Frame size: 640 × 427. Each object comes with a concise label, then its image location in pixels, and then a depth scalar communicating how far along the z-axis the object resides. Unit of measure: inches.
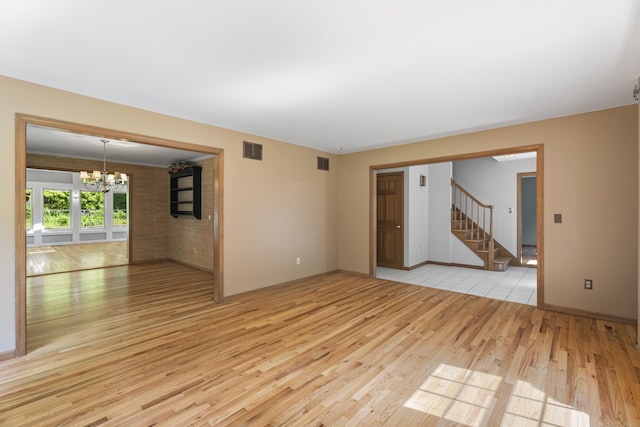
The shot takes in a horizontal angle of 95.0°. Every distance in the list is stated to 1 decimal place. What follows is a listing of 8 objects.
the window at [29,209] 370.4
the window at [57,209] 388.2
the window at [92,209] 411.8
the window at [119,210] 440.1
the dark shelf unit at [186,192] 257.9
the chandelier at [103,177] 239.6
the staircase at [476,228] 258.5
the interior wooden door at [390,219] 261.1
